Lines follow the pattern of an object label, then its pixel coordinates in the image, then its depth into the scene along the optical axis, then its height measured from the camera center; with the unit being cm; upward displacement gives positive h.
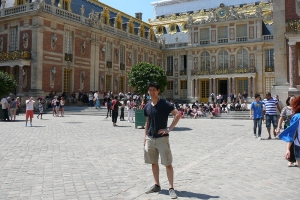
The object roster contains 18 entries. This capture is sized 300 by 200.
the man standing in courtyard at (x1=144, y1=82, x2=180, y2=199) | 453 -44
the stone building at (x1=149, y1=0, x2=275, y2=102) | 3731 +635
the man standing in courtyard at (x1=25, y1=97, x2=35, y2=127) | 1426 -19
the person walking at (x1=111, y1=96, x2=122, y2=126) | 1527 -26
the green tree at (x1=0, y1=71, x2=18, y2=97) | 2167 +142
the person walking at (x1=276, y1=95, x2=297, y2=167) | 843 -26
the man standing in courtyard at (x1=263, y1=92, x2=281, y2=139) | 1082 -23
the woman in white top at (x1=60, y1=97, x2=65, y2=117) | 2148 -15
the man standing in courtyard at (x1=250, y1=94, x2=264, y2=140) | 1091 -23
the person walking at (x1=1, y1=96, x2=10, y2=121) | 1734 -20
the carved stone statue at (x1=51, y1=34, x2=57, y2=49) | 2719 +545
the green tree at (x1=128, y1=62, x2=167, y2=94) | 2642 +233
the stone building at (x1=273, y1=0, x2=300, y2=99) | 1820 +337
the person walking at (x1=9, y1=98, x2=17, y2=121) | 1772 -18
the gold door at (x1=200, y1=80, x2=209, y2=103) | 4028 +160
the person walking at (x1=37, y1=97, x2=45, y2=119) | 2307 +28
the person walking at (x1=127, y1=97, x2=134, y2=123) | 1851 -44
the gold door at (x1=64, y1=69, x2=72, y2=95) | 2864 +206
